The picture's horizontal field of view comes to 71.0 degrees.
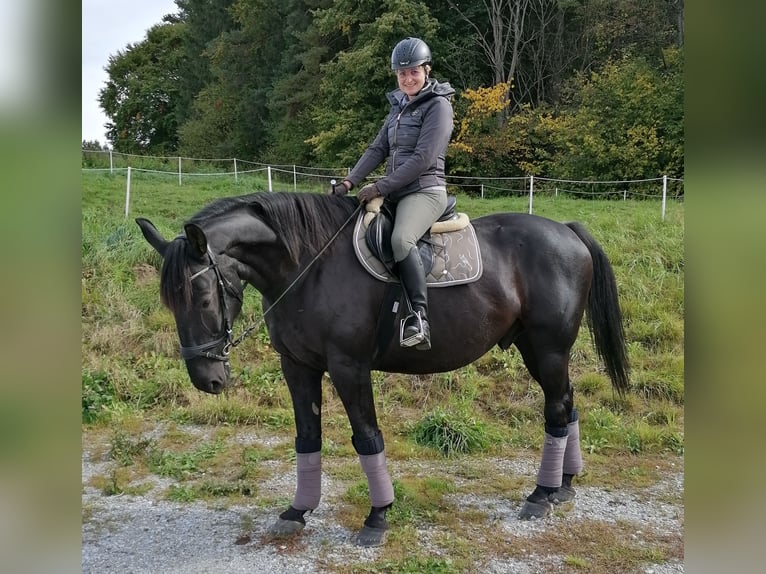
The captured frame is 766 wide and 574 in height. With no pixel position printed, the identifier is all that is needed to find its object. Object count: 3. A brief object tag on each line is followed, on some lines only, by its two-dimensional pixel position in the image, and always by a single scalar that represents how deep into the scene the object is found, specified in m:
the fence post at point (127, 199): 9.44
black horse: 2.98
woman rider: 3.27
